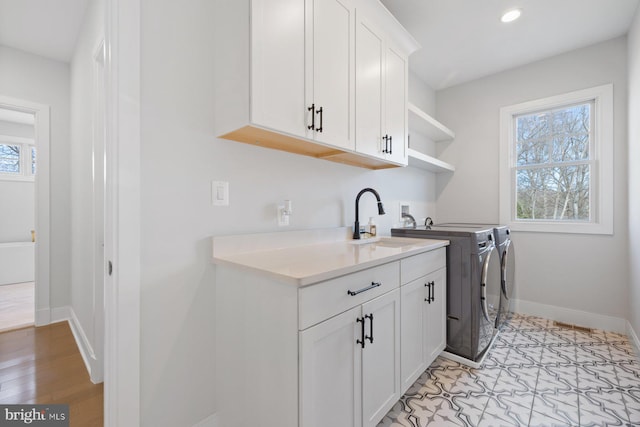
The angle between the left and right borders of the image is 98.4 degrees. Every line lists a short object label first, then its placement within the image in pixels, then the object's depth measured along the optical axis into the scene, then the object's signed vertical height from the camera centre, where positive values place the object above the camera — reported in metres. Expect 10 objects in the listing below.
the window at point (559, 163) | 2.49 +0.49
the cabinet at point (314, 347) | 0.93 -0.54
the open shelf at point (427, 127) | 2.48 +0.89
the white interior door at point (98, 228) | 1.72 -0.11
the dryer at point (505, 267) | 2.30 -0.50
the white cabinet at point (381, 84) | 1.64 +0.84
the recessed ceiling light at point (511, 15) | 2.08 +1.52
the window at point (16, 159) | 4.24 +0.84
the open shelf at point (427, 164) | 2.38 +0.49
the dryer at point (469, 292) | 1.89 -0.56
